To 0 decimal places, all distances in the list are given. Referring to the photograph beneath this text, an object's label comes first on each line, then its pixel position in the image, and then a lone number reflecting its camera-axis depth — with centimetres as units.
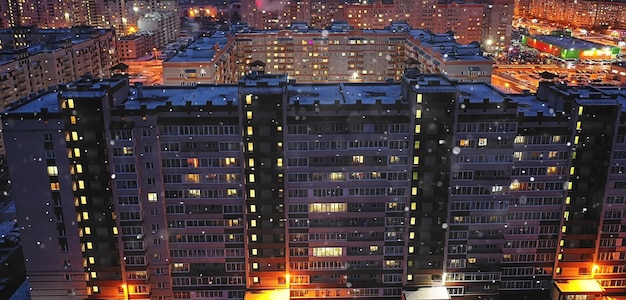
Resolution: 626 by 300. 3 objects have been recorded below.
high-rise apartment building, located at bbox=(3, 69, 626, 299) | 8106
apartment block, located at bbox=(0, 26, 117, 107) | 15825
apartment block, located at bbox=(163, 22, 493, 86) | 14825
